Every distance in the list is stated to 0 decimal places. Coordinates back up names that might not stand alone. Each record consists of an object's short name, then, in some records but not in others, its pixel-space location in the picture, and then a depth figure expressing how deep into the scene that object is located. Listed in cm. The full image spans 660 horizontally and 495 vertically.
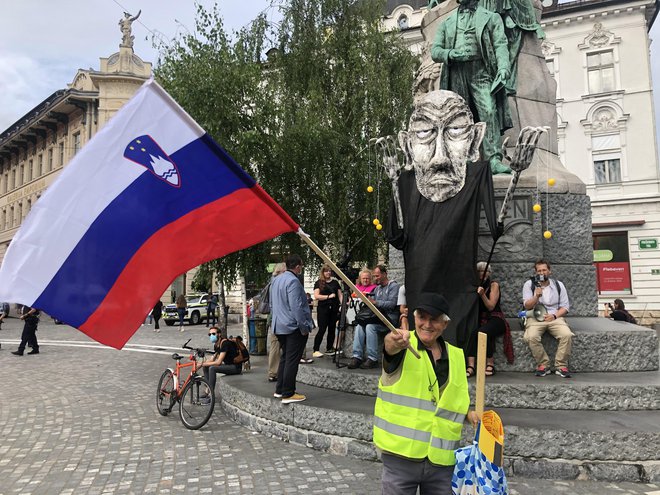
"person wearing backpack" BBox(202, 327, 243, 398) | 777
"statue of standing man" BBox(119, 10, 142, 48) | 3961
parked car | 2872
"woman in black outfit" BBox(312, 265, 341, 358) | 939
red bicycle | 678
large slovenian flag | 326
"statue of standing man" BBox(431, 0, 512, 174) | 764
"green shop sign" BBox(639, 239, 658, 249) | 2582
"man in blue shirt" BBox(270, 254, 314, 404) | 623
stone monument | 730
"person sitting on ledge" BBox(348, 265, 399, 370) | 705
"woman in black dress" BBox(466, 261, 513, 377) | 625
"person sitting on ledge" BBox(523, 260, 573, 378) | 617
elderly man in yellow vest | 277
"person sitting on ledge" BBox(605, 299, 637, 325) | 1281
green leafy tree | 1549
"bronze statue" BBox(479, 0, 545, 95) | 802
